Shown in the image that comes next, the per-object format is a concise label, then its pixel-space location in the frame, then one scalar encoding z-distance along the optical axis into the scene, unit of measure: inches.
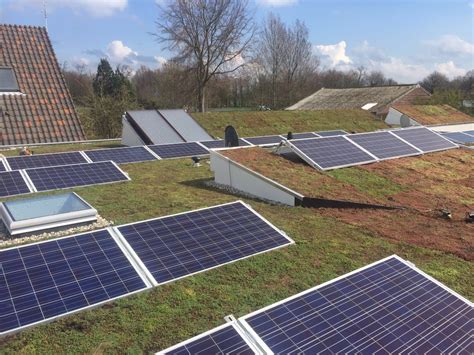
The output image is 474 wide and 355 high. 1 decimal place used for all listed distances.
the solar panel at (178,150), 660.7
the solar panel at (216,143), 729.6
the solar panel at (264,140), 782.5
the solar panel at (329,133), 937.5
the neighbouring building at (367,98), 2155.5
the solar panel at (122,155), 599.5
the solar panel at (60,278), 198.1
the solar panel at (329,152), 508.0
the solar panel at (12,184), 418.6
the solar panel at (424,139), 654.7
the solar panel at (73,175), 449.1
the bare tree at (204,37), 1565.0
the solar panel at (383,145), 581.8
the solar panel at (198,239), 252.1
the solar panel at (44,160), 541.2
